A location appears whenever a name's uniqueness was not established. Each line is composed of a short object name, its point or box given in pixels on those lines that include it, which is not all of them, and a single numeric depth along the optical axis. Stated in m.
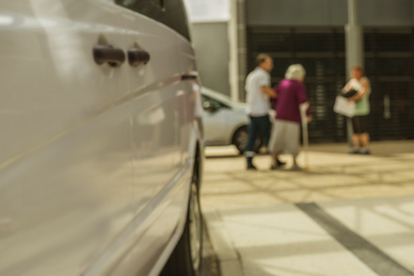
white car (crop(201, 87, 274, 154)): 13.24
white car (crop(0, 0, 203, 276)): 1.15
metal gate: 17.27
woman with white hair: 9.62
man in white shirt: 9.86
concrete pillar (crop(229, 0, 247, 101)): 16.81
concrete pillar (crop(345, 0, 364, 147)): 13.69
